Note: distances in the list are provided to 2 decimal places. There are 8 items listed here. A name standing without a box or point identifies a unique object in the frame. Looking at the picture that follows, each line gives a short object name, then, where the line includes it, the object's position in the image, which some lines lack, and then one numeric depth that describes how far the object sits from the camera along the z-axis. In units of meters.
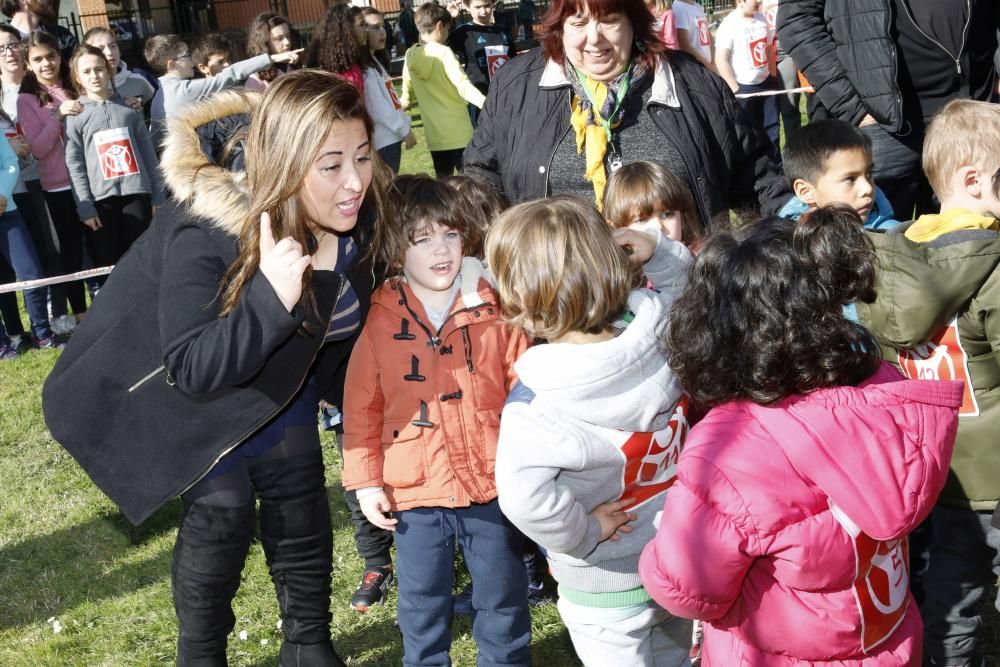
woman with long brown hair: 2.40
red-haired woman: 3.30
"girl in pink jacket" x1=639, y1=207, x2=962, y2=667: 1.86
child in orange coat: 2.70
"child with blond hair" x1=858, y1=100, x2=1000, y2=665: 2.46
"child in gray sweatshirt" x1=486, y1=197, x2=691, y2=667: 2.23
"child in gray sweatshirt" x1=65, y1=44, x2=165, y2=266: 6.90
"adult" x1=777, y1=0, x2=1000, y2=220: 4.19
